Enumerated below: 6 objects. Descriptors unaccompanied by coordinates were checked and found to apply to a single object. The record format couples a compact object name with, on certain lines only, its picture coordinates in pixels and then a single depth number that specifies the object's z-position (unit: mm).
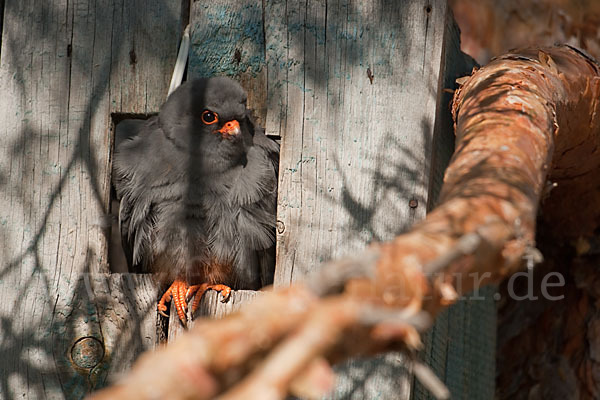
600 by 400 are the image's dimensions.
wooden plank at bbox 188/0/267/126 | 6926
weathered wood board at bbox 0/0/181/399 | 6477
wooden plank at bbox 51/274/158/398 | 6430
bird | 6844
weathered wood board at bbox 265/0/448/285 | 6500
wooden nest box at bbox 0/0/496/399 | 6473
